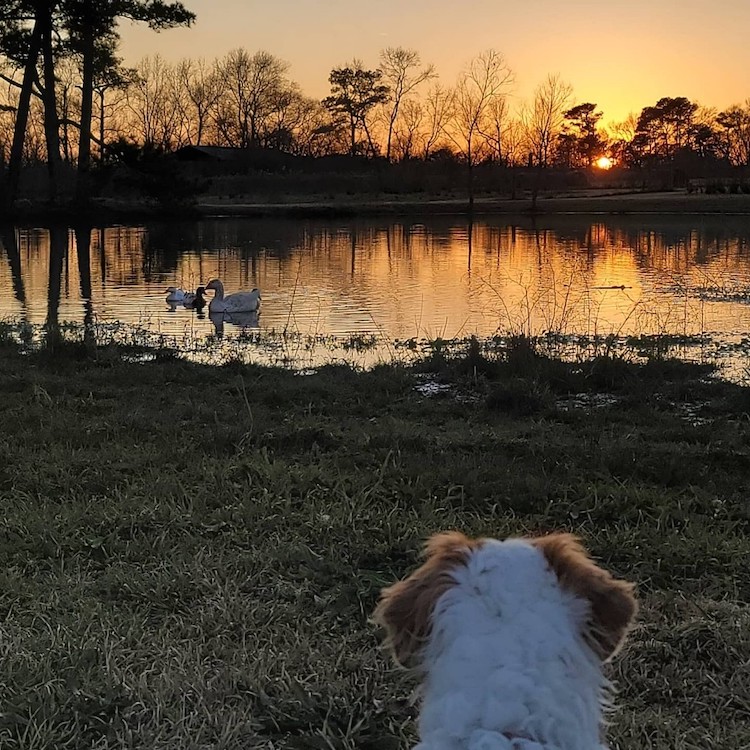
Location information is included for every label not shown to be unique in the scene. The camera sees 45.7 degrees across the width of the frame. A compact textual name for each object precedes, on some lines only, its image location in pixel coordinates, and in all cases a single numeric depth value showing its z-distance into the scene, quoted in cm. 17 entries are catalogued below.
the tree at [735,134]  7712
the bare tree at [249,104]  7775
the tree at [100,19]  3216
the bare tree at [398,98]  7025
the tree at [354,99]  7444
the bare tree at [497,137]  5228
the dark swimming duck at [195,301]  1486
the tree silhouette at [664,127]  8181
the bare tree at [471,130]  5228
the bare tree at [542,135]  5416
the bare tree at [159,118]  6806
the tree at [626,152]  8324
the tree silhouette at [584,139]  7650
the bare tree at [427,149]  6679
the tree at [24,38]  3397
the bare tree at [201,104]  7512
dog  159
